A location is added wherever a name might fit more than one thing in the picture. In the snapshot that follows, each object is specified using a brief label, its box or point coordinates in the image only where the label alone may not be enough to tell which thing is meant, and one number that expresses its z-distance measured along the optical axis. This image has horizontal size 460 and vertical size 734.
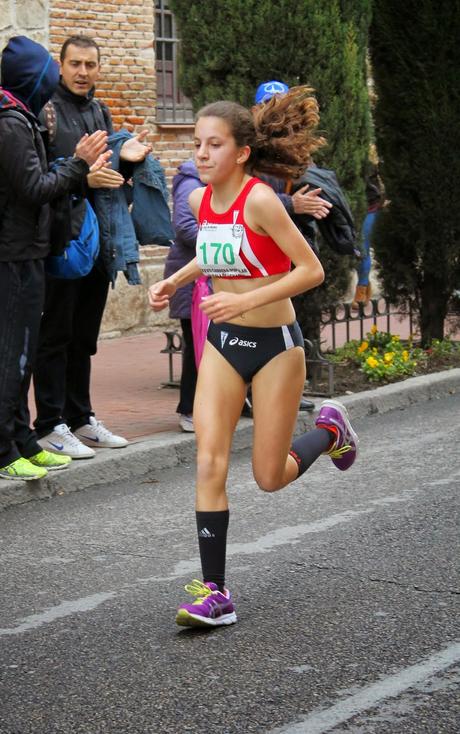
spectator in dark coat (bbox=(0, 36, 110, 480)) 7.42
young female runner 5.45
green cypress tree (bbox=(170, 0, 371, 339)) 10.41
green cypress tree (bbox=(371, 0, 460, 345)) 12.06
